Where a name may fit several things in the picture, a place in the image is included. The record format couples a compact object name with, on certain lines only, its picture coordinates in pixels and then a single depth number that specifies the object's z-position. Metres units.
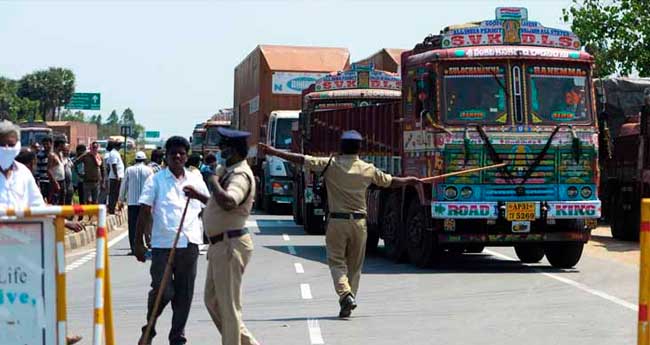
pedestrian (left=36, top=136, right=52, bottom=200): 24.33
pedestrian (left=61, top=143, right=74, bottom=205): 25.40
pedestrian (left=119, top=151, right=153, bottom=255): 19.79
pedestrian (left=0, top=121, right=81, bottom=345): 9.26
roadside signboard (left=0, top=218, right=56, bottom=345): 7.67
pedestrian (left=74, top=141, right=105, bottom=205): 27.17
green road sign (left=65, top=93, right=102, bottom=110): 86.51
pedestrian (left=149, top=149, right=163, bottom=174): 21.34
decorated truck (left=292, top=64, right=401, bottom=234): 22.91
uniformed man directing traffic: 12.61
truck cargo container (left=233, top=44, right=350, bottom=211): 34.22
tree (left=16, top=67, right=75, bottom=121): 143.25
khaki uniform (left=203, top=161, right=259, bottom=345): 9.20
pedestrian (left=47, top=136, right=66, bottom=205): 23.98
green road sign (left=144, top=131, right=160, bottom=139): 110.36
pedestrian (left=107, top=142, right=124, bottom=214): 28.88
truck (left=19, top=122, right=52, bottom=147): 53.67
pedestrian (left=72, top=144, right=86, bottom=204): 27.88
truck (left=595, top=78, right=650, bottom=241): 22.73
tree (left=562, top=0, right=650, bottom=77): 40.22
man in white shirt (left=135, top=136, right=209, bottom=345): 10.21
